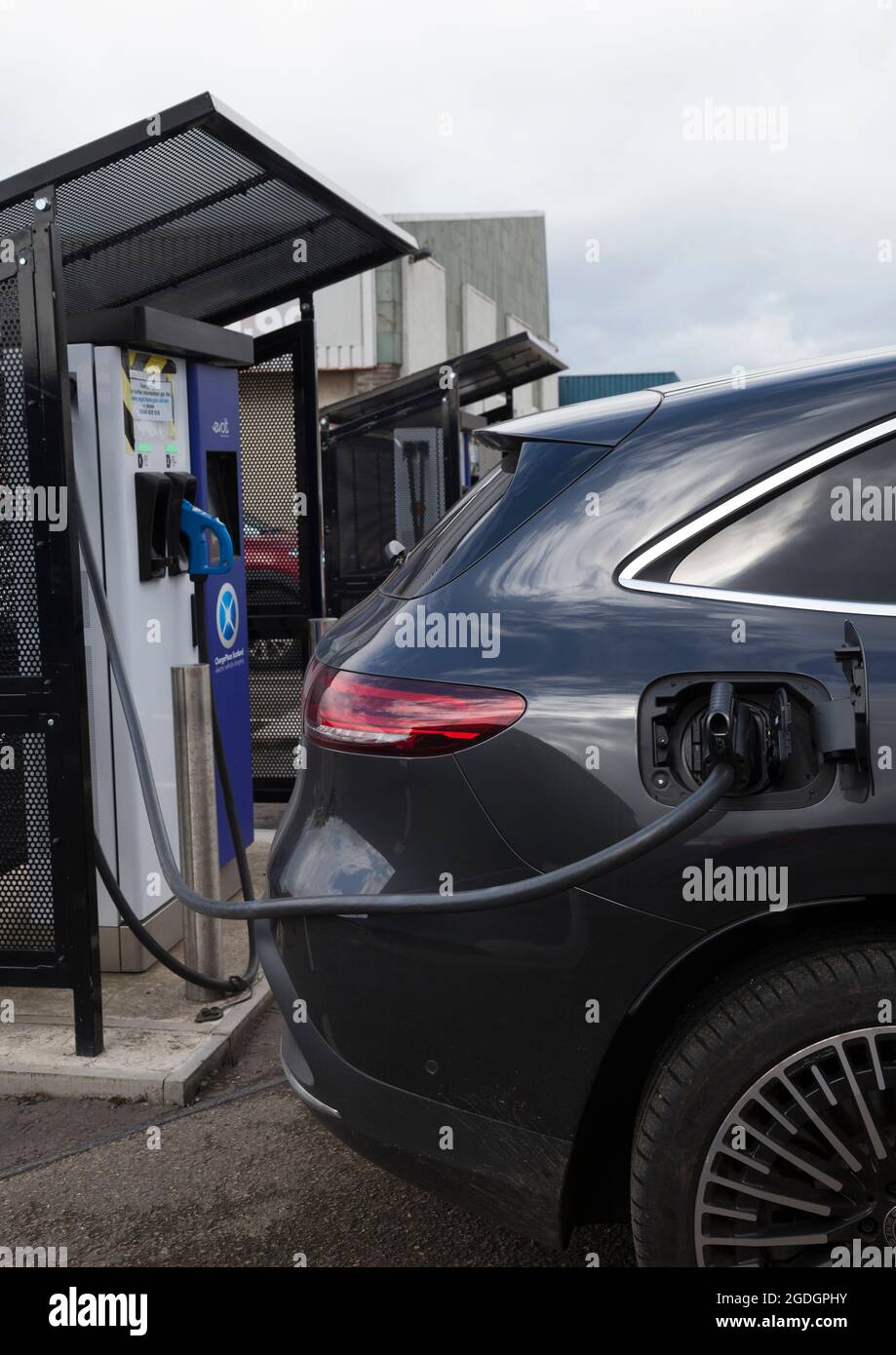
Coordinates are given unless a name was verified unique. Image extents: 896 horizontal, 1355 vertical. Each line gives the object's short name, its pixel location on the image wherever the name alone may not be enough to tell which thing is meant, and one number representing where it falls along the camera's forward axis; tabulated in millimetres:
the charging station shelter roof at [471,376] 9766
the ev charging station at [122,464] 3764
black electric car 2133
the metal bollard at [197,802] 4215
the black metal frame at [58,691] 3658
